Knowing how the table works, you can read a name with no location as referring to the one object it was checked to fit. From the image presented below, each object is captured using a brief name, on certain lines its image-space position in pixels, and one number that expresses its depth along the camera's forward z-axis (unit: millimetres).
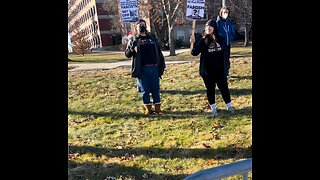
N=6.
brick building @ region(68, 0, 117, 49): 41978
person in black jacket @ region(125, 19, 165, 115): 6582
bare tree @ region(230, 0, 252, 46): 30988
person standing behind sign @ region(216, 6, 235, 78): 8094
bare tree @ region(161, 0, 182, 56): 25616
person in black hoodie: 6070
